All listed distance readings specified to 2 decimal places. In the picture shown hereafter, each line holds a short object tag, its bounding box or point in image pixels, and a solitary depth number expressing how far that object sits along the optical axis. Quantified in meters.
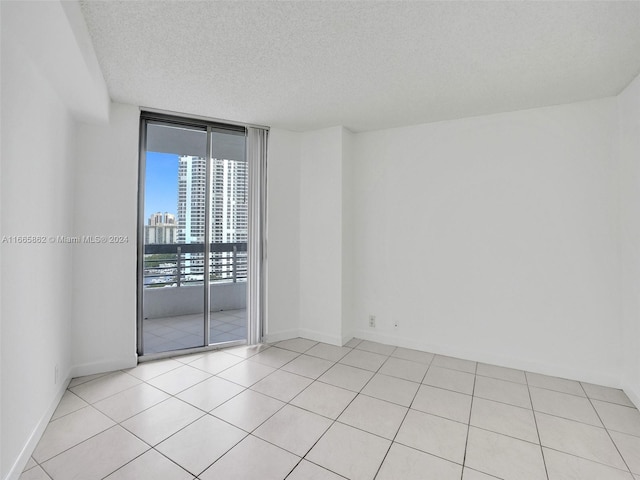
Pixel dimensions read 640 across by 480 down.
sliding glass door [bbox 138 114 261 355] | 3.55
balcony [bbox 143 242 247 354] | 4.57
